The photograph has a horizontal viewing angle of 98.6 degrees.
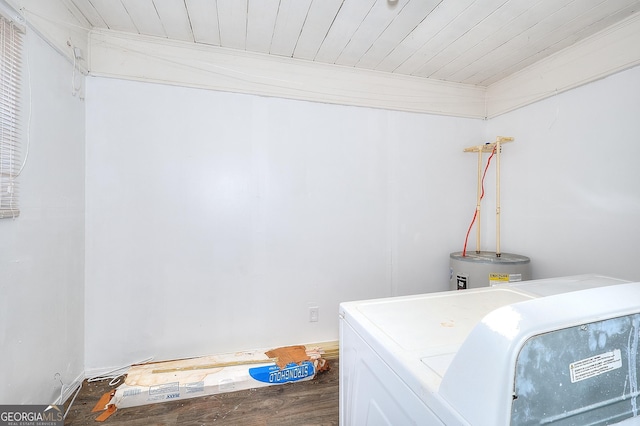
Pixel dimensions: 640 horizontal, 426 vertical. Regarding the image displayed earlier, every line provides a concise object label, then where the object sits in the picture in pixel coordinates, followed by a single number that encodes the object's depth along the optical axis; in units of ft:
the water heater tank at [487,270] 6.26
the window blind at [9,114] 3.72
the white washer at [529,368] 1.52
